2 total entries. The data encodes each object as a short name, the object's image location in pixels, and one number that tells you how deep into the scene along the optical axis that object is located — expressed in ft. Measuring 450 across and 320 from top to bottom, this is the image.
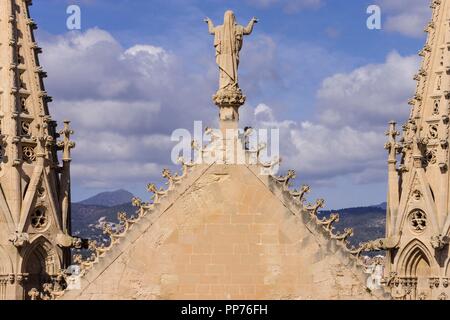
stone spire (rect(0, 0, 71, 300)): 153.89
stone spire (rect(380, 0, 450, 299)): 157.17
